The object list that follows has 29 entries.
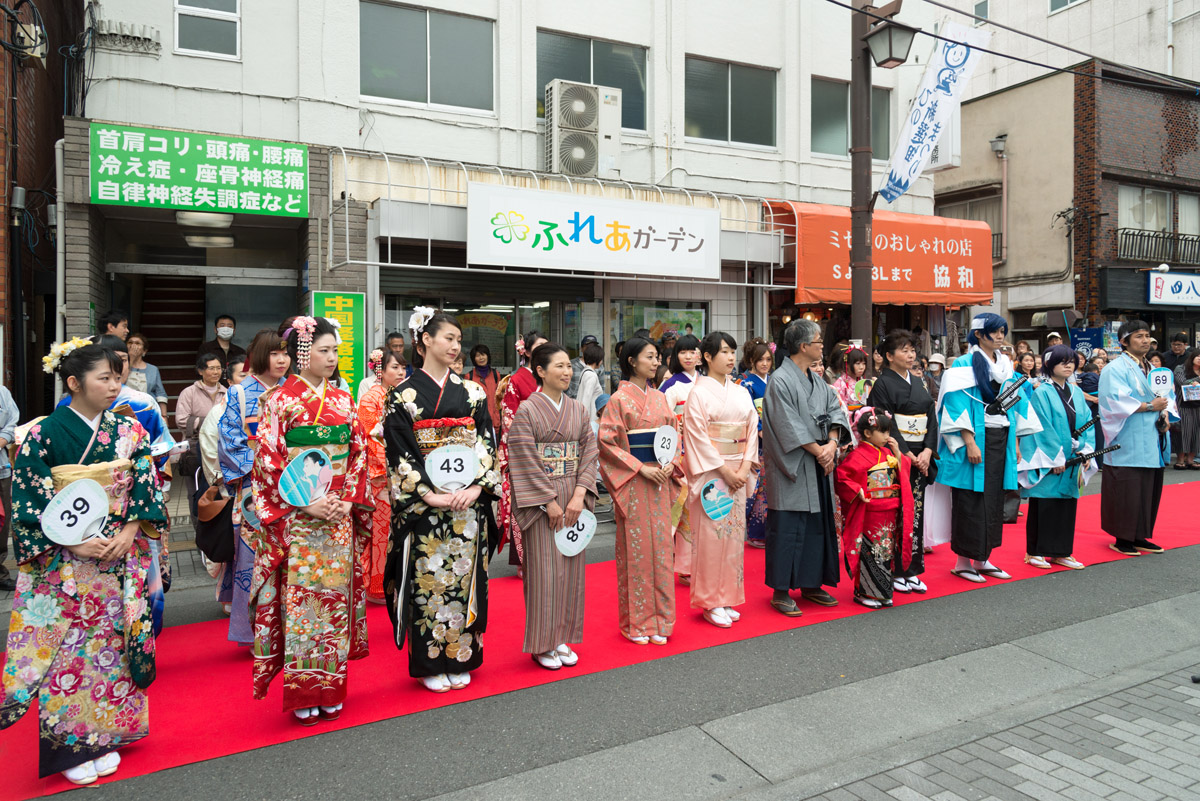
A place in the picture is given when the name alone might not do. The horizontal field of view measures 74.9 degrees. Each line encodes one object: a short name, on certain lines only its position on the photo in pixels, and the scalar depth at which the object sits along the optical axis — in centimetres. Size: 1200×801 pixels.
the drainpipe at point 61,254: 800
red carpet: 338
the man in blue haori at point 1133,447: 659
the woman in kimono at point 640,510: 463
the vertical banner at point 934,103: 848
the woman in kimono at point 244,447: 444
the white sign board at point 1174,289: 1786
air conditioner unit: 1077
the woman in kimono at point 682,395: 537
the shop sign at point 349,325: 881
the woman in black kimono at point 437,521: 388
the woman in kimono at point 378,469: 515
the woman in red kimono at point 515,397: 456
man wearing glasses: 503
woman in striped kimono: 420
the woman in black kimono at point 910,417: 553
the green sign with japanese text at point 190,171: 804
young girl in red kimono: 515
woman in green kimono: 309
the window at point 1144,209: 1823
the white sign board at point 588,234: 921
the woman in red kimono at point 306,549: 356
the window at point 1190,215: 1920
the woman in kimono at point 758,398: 707
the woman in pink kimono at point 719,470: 498
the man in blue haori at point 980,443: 575
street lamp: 782
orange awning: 1156
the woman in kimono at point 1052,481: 608
